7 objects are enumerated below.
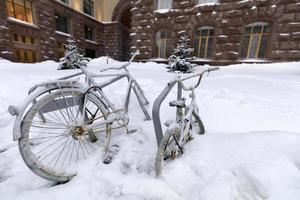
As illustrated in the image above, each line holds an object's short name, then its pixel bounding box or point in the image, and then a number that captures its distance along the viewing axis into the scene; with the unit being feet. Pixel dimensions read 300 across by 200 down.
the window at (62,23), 48.79
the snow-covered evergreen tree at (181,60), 24.35
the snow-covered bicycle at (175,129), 5.08
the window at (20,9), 38.02
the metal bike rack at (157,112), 5.00
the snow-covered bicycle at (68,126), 4.69
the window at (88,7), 58.78
